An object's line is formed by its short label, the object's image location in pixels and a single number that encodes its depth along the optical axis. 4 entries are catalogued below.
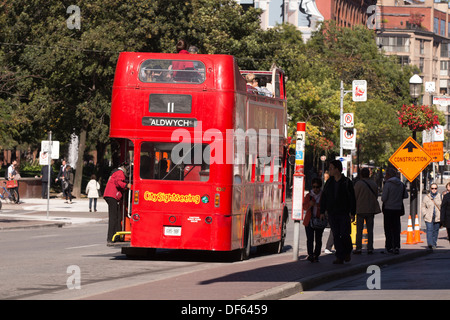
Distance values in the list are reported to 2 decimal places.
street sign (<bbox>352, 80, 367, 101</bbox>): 59.00
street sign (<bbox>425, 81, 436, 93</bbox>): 146.55
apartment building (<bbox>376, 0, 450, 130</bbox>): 166.38
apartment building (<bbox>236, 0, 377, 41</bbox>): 126.94
